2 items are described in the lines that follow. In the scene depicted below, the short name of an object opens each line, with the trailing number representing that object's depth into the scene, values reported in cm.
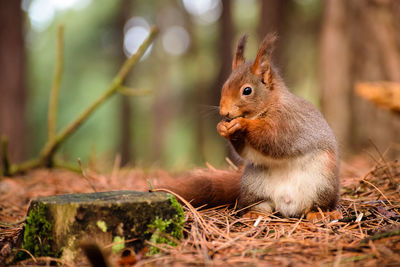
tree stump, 130
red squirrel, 173
